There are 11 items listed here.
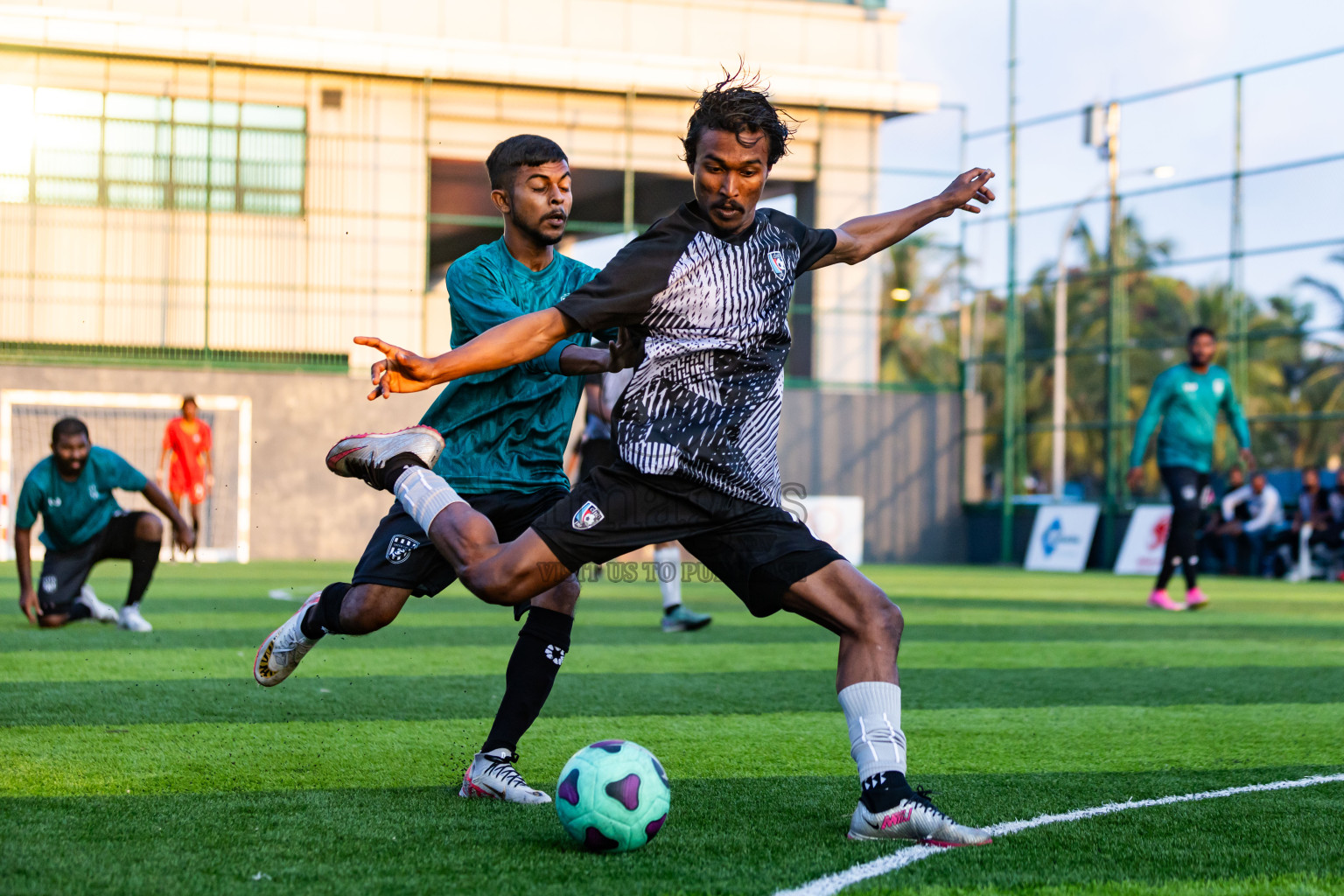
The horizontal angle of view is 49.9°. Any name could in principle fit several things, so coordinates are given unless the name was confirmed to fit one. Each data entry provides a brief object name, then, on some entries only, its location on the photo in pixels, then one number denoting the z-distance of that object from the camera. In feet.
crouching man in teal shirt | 31.19
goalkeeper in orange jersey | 60.49
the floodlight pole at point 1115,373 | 76.69
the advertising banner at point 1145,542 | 71.10
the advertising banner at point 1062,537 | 77.10
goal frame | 72.74
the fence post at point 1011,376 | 83.92
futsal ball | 12.09
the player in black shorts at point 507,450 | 14.71
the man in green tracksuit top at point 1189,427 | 40.42
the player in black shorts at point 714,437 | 12.61
